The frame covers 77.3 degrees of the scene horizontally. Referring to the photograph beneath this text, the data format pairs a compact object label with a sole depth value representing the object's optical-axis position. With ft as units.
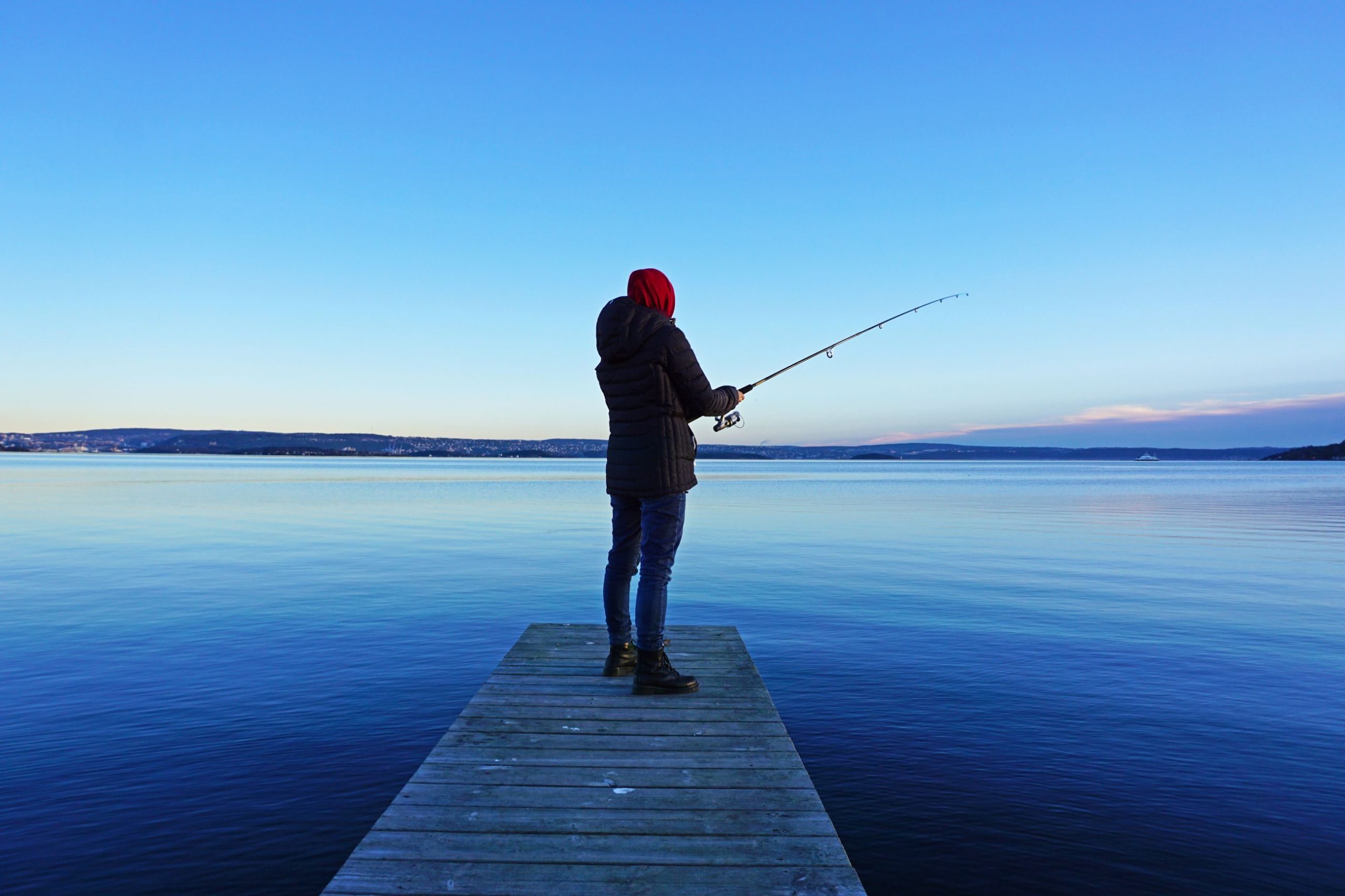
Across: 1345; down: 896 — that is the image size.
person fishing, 16.03
